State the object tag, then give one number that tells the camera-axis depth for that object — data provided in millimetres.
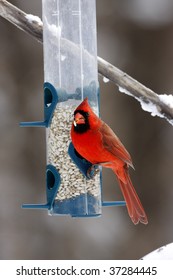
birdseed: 6255
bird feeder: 6225
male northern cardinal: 5972
